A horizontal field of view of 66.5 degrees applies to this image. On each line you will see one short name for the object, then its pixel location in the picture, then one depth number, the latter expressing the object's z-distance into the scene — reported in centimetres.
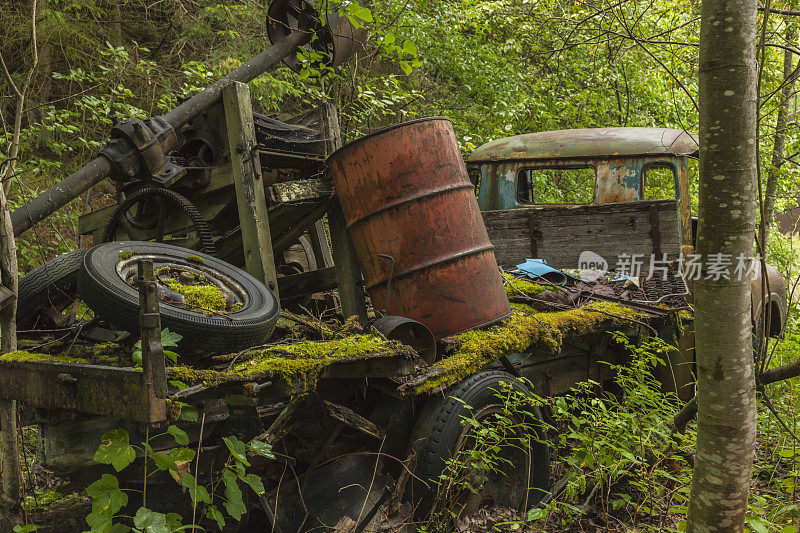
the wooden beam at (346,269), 429
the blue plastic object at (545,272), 525
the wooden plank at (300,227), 443
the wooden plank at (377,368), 282
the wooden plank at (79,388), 210
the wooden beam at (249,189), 398
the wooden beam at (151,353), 199
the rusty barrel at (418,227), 379
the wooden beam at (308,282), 467
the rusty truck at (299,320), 252
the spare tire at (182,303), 262
